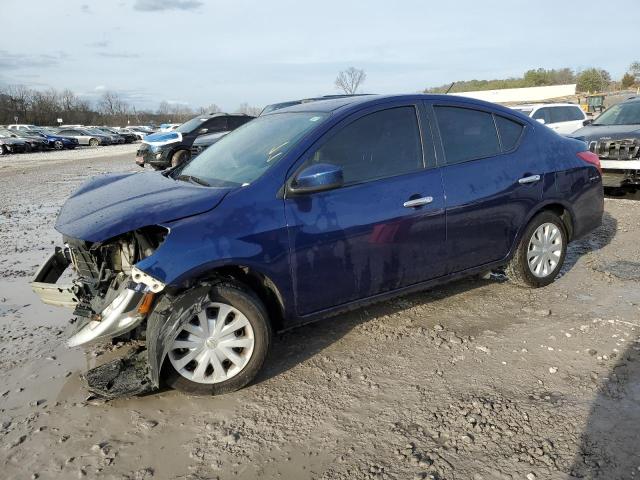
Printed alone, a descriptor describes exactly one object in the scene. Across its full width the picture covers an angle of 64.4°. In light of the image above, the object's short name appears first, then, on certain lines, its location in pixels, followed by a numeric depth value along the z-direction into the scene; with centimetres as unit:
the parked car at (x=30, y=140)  3114
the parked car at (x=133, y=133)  4614
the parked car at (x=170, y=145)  1384
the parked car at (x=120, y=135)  4209
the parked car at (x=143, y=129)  5171
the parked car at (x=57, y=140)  3400
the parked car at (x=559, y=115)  1325
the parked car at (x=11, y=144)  2920
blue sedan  302
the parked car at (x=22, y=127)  3881
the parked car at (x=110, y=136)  4082
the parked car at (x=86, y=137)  3959
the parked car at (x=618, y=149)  794
